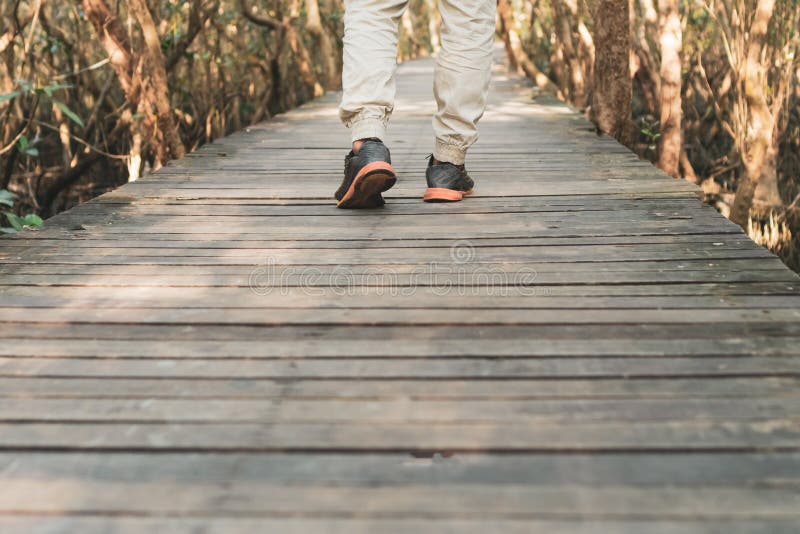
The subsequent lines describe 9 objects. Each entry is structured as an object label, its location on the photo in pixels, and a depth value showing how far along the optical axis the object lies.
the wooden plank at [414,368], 1.43
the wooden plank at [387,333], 1.58
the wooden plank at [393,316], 1.67
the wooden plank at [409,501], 1.05
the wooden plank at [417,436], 1.21
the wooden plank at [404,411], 1.29
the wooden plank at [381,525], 1.02
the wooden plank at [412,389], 1.36
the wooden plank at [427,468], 1.13
